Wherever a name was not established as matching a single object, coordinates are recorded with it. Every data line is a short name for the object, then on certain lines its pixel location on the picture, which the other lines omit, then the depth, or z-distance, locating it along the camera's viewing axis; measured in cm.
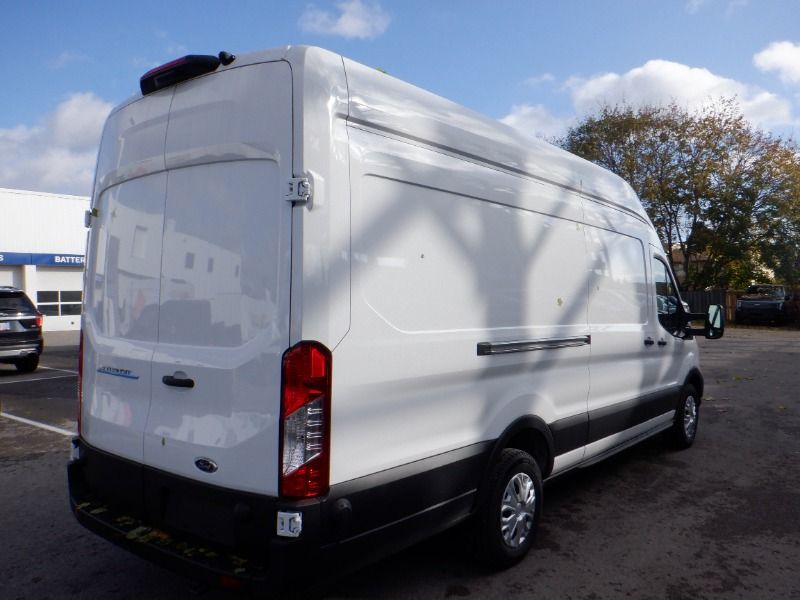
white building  2509
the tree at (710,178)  2597
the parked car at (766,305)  2589
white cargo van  254
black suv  1135
